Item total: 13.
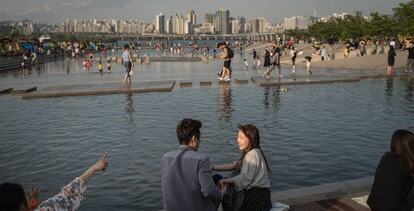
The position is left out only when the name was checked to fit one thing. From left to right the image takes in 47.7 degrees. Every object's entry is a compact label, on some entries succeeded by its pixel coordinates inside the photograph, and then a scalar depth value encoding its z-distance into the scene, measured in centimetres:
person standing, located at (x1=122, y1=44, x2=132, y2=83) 2427
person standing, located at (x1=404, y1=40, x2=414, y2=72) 2830
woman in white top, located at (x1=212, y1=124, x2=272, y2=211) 550
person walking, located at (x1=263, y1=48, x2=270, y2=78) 2855
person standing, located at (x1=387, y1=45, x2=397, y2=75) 2802
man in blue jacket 484
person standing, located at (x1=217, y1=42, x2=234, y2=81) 2508
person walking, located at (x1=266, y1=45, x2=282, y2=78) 2725
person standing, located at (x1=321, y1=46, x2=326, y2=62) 4688
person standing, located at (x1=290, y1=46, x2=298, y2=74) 3297
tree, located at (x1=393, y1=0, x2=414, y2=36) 5227
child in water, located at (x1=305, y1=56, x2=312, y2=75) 3008
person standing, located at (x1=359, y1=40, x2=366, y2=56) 4763
